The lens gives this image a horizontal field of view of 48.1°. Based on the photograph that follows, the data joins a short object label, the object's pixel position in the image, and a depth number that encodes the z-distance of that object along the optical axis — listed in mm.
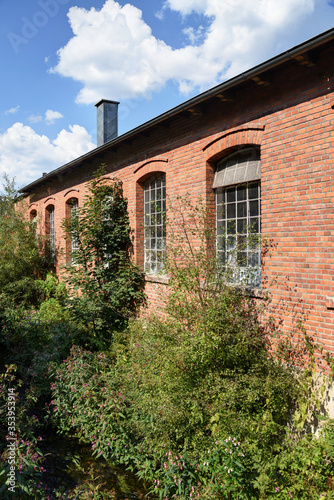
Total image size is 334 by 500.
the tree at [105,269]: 8555
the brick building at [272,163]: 4785
